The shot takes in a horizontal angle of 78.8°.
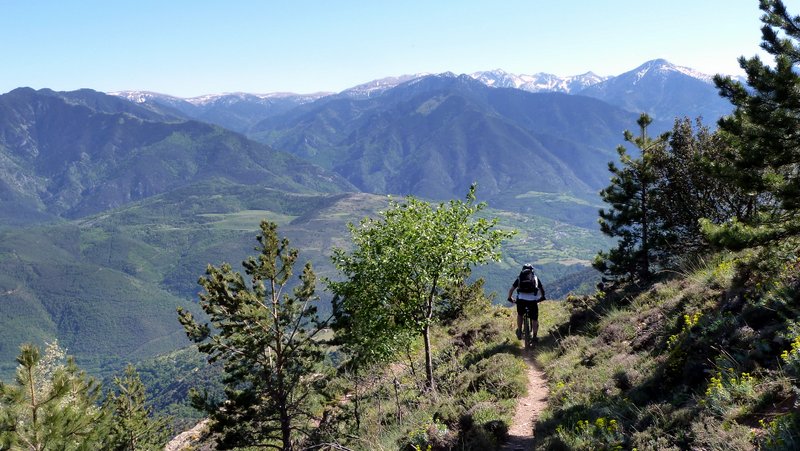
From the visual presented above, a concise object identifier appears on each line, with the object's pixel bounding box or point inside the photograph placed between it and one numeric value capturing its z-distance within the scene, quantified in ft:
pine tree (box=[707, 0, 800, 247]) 32.73
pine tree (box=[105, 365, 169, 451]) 101.19
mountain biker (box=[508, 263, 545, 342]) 56.59
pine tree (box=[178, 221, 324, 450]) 54.34
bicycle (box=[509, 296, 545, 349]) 58.29
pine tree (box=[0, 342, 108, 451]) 42.68
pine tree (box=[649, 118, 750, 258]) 65.51
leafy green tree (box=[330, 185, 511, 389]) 50.08
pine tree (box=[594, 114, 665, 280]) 72.95
